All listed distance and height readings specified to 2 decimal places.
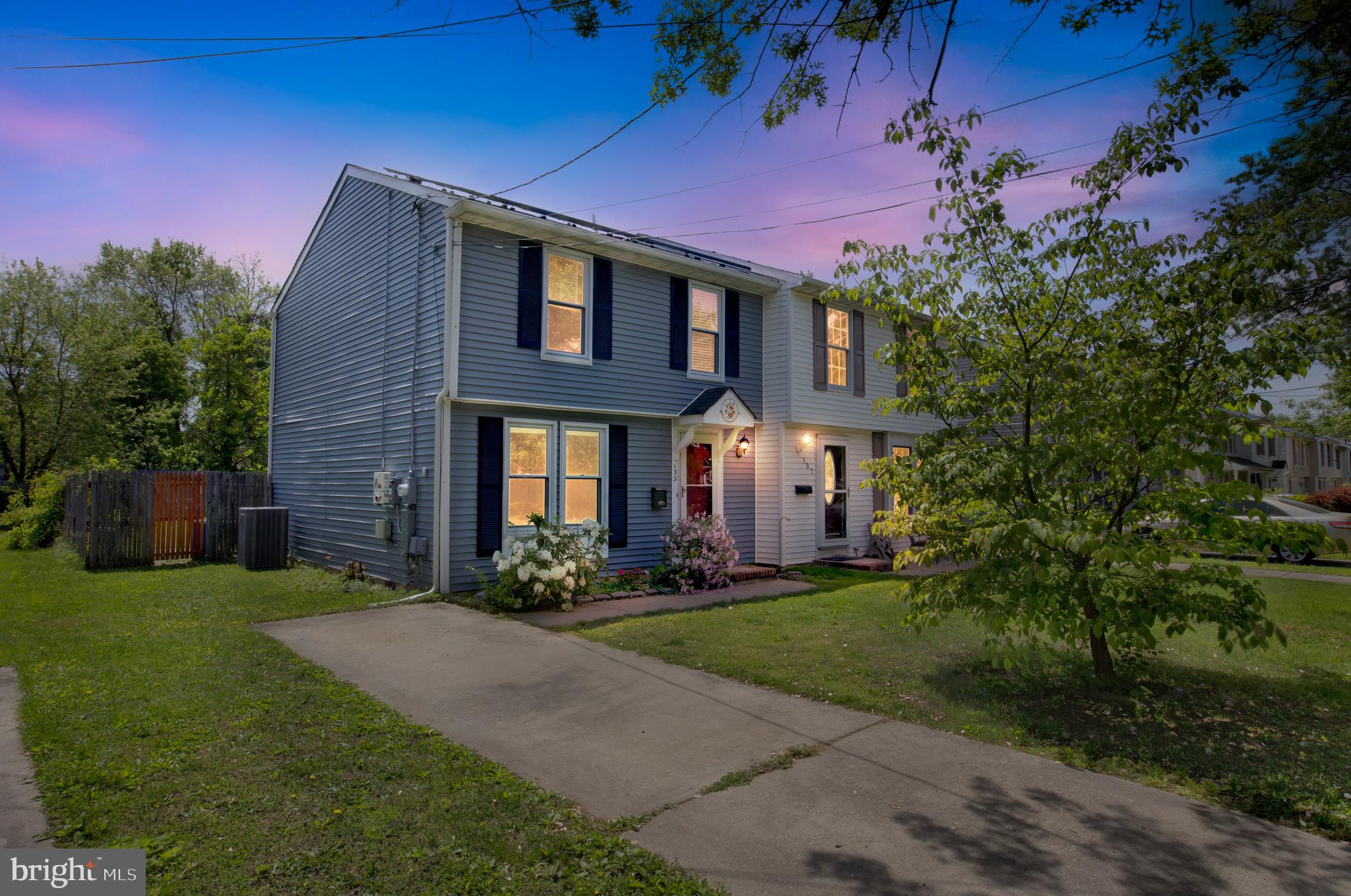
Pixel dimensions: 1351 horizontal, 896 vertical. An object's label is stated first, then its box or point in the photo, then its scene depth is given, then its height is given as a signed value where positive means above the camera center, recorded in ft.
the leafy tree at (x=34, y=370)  64.28 +9.96
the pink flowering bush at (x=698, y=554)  34.58 -3.72
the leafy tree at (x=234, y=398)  74.08 +8.53
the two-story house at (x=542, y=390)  31.83 +4.77
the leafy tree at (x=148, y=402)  70.18 +8.63
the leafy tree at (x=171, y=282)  99.14 +28.43
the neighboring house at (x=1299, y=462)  126.62 +4.09
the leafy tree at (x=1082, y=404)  13.87 +1.72
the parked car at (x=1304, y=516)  49.11 -2.49
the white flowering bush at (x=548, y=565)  28.43 -3.49
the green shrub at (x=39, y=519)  53.26 -3.12
